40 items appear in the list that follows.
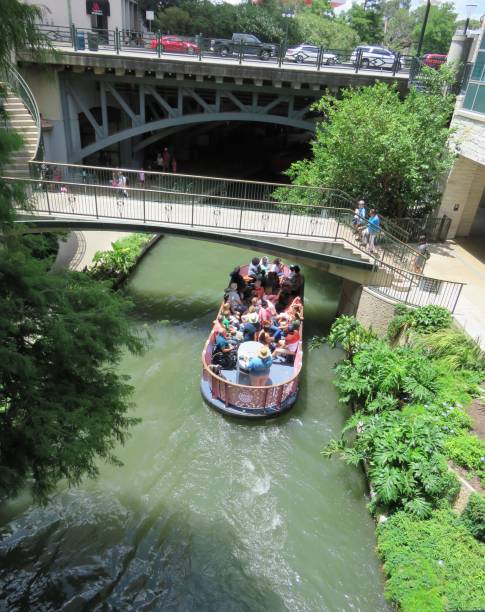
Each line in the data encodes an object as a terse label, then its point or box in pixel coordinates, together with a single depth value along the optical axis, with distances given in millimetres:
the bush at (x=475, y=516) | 7366
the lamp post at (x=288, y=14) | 48881
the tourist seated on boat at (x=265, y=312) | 12508
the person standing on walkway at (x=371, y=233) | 13438
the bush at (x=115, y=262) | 16375
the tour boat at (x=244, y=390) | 10727
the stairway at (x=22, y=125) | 16031
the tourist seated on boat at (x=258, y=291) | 13766
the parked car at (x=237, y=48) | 22719
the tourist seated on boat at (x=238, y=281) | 14039
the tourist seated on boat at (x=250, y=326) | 11969
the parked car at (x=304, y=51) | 28212
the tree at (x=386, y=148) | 14930
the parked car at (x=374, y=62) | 22288
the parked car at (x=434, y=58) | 21369
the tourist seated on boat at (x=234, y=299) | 13031
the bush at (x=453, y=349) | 10539
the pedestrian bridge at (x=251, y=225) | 13461
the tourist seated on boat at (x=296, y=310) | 13008
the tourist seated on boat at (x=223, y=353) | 11648
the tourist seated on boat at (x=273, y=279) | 14594
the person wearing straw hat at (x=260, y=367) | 10659
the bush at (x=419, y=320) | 11867
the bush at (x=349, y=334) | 12695
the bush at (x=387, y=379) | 10180
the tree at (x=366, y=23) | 61938
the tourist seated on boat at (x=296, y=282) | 14219
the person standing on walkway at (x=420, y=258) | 13555
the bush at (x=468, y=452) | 8237
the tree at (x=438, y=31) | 63156
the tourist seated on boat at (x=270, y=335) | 12180
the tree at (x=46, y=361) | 5277
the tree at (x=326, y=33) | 48375
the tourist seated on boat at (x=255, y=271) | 14666
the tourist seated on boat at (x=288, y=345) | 12172
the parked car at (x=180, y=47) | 24122
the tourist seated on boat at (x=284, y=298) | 14187
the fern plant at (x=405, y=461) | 8156
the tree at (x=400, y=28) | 79438
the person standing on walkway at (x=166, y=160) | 26628
